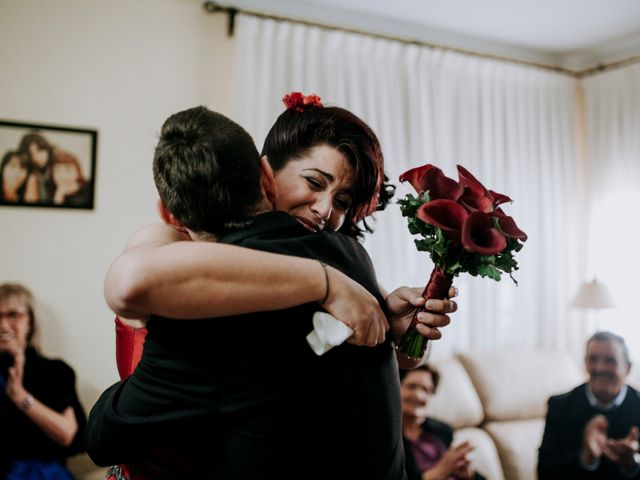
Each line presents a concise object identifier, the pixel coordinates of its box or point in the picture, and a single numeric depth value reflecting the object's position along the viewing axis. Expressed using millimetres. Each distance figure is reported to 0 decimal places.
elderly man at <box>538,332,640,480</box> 3039
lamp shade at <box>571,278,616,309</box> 4148
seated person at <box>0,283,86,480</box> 2754
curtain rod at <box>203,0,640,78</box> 3580
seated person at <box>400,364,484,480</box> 3041
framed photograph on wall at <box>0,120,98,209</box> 3119
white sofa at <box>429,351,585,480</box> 3566
